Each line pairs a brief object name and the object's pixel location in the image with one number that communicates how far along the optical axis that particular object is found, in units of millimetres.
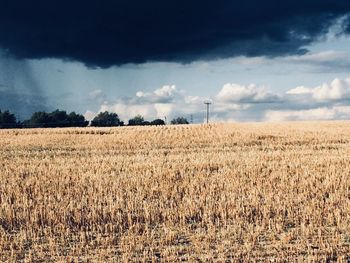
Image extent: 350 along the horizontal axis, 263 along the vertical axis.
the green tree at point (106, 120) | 120819
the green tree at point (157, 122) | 122425
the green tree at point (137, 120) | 126812
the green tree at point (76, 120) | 109438
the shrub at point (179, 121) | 161625
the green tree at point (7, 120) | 105688
